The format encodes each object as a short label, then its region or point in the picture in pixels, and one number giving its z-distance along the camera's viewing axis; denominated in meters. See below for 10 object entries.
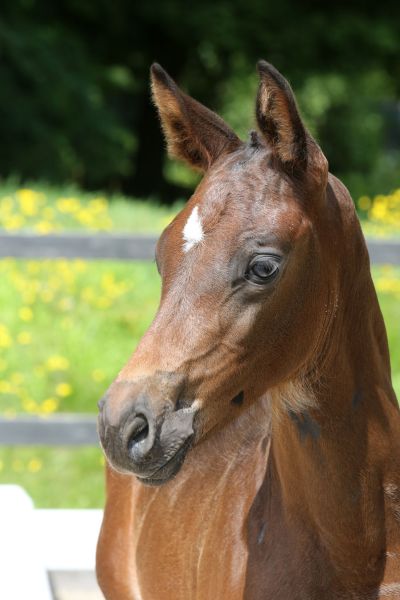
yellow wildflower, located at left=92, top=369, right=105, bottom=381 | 11.26
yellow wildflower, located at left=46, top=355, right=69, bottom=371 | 11.33
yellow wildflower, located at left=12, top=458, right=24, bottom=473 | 10.47
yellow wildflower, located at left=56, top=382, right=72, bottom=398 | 10.87
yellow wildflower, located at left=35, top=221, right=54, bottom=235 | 13.22
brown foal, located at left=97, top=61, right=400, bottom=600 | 3.61
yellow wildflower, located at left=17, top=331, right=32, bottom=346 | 11.66
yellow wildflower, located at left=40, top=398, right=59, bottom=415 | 10.80
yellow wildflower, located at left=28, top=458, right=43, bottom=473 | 10.28
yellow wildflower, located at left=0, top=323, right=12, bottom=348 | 11.44
